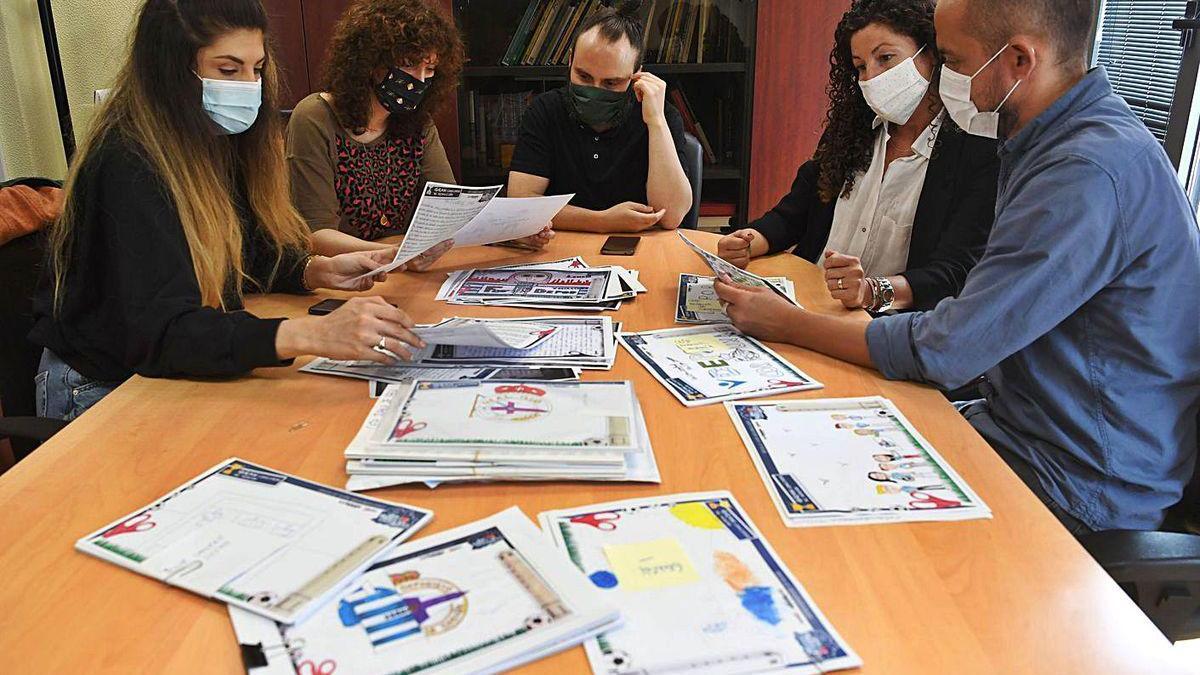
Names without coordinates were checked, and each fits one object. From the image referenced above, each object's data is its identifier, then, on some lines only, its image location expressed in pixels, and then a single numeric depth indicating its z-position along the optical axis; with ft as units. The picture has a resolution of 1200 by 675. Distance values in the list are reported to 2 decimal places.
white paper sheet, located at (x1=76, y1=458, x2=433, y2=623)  2.67
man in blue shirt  3.85
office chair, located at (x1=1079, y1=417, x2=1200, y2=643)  3.25
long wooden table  2.49
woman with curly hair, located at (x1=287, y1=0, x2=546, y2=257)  7.14
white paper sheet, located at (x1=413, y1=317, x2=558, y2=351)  4.16
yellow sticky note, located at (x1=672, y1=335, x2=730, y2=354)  4.76
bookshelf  10.78
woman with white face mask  5.87
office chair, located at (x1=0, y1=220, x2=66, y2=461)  5.11
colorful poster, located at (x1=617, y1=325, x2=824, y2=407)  4.22
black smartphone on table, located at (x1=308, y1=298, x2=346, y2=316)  5.42
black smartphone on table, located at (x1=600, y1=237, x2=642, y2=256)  6.88
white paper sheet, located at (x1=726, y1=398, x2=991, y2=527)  3.18
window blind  8.04
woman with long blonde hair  4.23
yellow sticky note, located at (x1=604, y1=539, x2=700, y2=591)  2.74
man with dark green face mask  7.56
